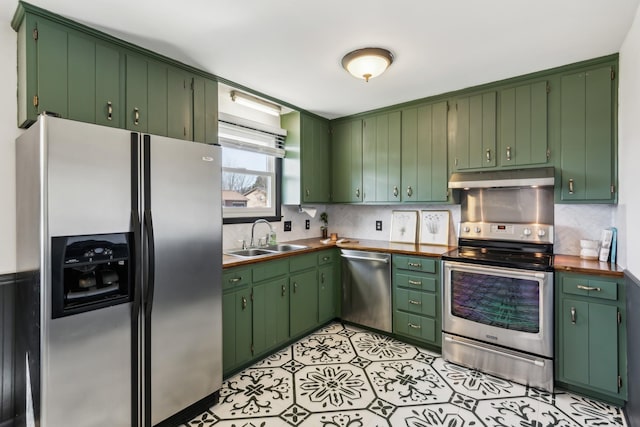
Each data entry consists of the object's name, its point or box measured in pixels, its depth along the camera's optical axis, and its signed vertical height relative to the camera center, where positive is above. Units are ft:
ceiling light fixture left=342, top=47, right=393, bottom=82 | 7.18 +3.53
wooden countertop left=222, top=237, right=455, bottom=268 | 8.51 -1.20
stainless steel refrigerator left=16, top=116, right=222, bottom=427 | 4.85 -1.12
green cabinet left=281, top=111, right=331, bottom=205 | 11.76 +2.00
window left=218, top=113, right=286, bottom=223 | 10.21 +1.57
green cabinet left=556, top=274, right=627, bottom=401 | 6.93 -2.86
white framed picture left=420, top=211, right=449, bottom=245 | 11.12 -0.55
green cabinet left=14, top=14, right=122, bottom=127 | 5.78 +2.71
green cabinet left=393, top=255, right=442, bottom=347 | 9.55 -2.71
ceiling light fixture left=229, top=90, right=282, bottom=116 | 9.93 +3.67
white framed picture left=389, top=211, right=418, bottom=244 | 11.81 -0.53
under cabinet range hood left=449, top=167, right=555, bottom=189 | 8.48 +0.97
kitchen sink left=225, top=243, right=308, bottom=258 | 9.91 -1.26
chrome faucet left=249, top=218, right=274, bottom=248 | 10.50 -0.44
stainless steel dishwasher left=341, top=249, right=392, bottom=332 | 10.55 -2.65
